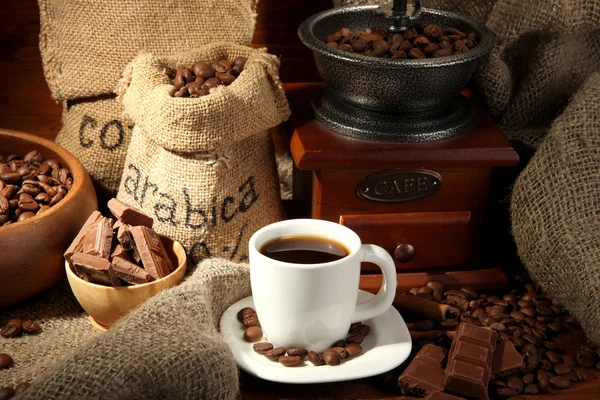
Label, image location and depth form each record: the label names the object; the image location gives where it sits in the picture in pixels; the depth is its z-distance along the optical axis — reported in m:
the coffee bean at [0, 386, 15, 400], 0.97
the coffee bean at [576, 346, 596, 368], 1.12
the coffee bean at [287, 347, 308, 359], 1.05
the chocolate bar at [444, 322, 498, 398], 0.99
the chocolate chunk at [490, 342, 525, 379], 1.06
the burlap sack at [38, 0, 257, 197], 1.36
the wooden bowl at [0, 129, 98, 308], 1.14
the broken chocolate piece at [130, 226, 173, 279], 1.13
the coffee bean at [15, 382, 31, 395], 0.99
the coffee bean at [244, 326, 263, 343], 1.08
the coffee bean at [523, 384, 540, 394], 1.05
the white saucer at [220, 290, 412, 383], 1.01
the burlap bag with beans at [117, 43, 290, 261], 1.18
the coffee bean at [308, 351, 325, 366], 1.04
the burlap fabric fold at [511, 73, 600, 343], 1.16
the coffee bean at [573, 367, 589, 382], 1.08
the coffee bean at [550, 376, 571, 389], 1.07
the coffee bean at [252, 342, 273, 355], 1.06
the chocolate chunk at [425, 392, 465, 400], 0.97
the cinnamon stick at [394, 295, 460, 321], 1.18
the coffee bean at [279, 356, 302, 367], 1.03
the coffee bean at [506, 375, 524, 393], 1.05
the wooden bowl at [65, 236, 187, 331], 1.11
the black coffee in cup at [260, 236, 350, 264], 1.05
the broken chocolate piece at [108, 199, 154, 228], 1.18
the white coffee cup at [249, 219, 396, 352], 0.99
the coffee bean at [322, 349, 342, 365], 1.04
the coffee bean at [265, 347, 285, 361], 1.05
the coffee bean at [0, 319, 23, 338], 1.15
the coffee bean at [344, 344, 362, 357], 1.05
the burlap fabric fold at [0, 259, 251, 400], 0.90
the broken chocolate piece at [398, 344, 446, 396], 1.01
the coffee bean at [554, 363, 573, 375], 1.08
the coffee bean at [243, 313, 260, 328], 1.11
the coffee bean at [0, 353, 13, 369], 1.07
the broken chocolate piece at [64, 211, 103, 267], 1.13
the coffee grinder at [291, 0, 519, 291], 1.18
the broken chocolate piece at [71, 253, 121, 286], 1.09
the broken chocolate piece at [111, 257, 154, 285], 1.11
